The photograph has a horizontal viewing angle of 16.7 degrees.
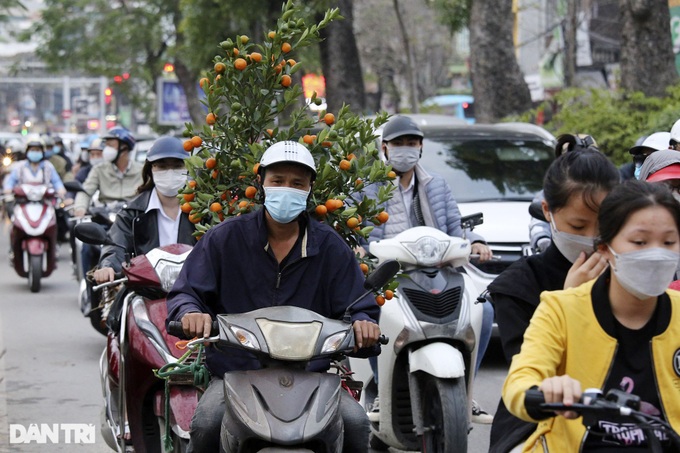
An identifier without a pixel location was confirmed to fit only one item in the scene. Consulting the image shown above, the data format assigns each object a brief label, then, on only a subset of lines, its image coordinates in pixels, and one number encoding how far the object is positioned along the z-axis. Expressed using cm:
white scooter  1169
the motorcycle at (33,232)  2800
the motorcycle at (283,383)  753
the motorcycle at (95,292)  1423
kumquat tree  1020
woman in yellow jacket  580
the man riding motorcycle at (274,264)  877
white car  1859
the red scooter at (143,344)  1038
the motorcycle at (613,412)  525
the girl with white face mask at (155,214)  1283
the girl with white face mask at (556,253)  670
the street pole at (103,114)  10726
